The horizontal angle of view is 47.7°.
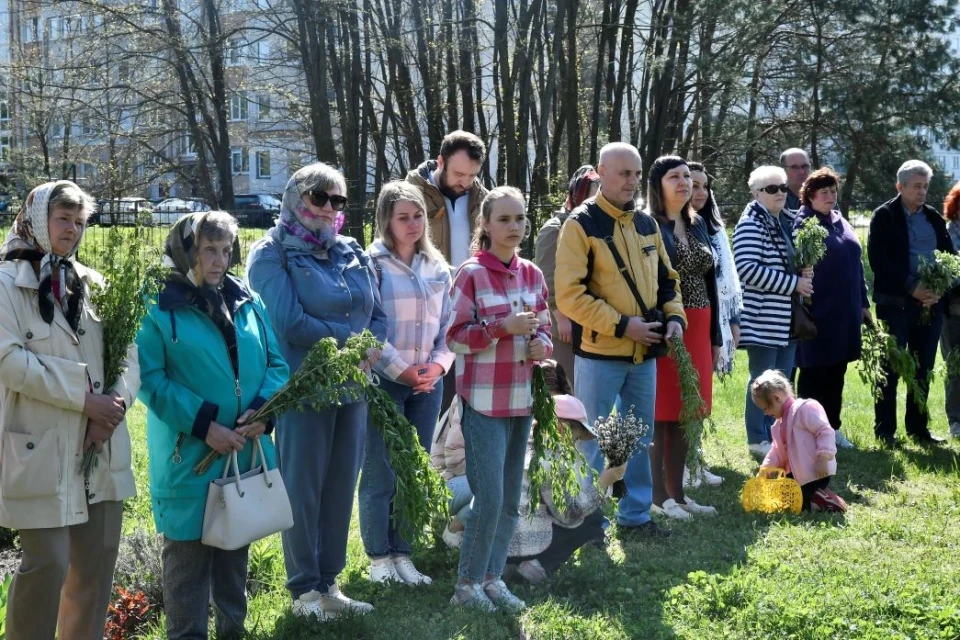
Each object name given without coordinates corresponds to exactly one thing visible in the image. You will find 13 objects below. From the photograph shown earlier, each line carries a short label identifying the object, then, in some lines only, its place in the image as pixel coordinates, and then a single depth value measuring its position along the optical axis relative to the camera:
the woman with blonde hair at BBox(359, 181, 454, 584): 5.31
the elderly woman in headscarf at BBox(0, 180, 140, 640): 3.81
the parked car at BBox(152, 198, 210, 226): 15.06
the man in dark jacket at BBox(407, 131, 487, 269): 6.05
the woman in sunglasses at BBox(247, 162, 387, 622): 4.76
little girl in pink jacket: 6.64
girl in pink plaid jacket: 4.83
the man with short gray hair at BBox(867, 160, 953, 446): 8.59
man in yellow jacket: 5.80
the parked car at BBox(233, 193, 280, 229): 14.79
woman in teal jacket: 4.21
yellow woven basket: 6.59
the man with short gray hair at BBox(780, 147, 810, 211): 8.86
